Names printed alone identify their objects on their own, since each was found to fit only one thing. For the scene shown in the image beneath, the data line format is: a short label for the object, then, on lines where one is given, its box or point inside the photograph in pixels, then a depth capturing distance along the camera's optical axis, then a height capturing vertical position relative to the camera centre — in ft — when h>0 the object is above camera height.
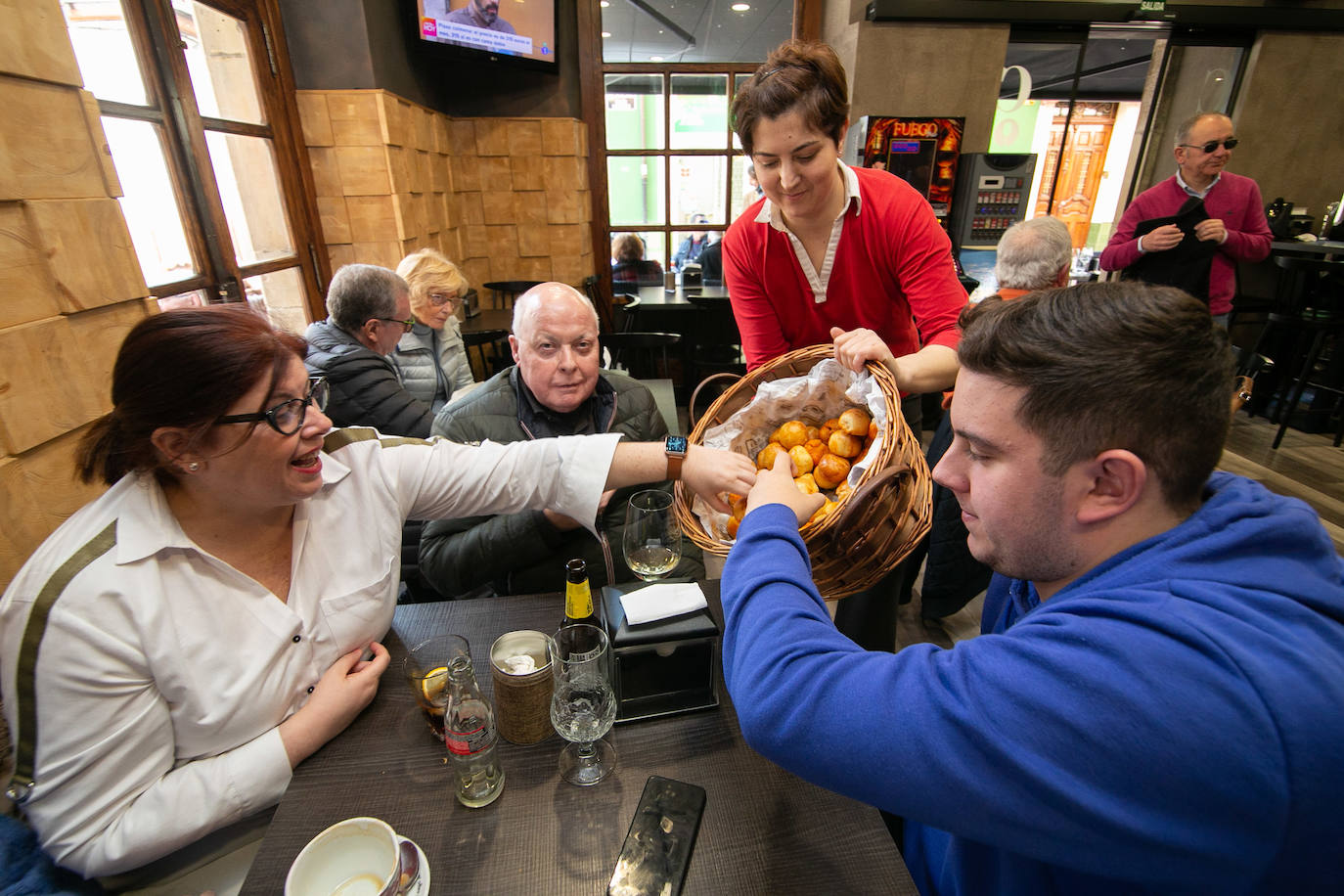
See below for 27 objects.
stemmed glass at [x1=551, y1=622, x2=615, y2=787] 3.08 -2.43
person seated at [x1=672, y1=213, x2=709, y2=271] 17.93 -1.04
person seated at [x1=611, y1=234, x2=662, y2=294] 17.24 -1.53
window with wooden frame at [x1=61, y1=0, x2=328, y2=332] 6.88 +0.80
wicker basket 3.31 -1.69
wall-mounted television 12.67 +3.74
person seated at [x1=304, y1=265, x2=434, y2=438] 7.23 -1.65
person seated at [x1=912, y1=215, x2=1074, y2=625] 7.27 -2.49
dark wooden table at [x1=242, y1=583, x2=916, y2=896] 2.61 -2.67
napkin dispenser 3.32 -2.38
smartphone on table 2.57 -2.65
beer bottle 3.36 -2.01
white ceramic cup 2.49 -2.56
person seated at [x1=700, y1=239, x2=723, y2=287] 16.02 -1.31
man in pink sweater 11.19 -0.03
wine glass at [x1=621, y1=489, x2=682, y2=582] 3.89 -2.01
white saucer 2.52 -2.65
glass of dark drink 3.32 -2.41
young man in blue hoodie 1.70 -1.33
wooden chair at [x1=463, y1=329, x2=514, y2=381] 12.37 -2.95
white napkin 3.44 -2.14
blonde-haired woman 9.91 -1.99
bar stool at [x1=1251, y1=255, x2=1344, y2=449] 12.75 -2.59
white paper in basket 4.58 -1.46
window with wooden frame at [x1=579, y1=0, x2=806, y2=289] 16.21 +2.15
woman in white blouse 2.74 -1.95
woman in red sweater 4.79 -0.33
